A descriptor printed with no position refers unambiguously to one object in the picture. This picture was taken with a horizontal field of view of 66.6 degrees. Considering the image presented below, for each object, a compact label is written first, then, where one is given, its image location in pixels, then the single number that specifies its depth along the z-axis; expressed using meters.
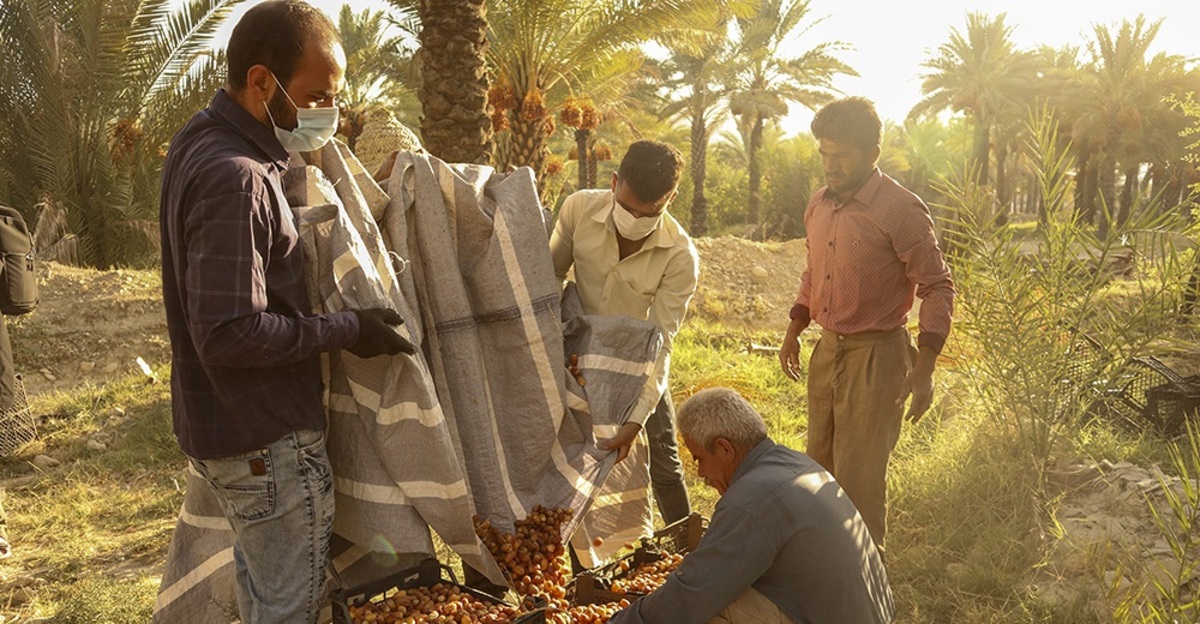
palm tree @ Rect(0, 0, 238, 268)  13.67
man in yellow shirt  3.39
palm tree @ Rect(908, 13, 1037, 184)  32.25
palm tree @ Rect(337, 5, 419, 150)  18.17
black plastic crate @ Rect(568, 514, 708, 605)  3.04
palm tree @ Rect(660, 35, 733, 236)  26.00
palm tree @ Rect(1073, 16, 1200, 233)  27.69
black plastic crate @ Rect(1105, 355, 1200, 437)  5.80
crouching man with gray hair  2.50
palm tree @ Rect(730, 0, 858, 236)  25.36
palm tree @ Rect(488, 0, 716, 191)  12.01
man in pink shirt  3.71
